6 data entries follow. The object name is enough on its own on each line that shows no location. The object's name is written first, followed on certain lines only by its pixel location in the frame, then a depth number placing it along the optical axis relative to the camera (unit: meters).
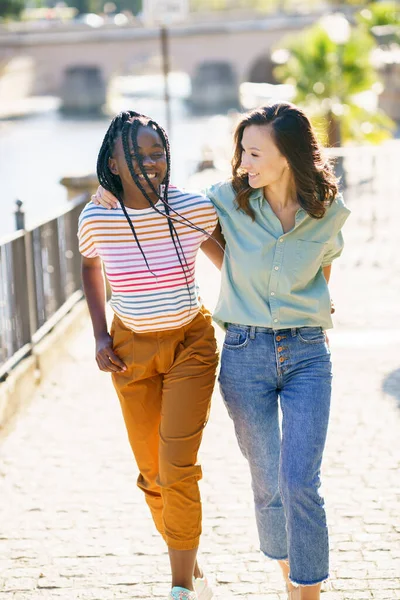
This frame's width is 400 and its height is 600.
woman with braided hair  2.89
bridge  57.31
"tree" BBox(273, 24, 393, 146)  19.08
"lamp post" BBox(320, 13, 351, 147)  18.34
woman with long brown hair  2.79
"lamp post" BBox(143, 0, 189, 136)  12.33
